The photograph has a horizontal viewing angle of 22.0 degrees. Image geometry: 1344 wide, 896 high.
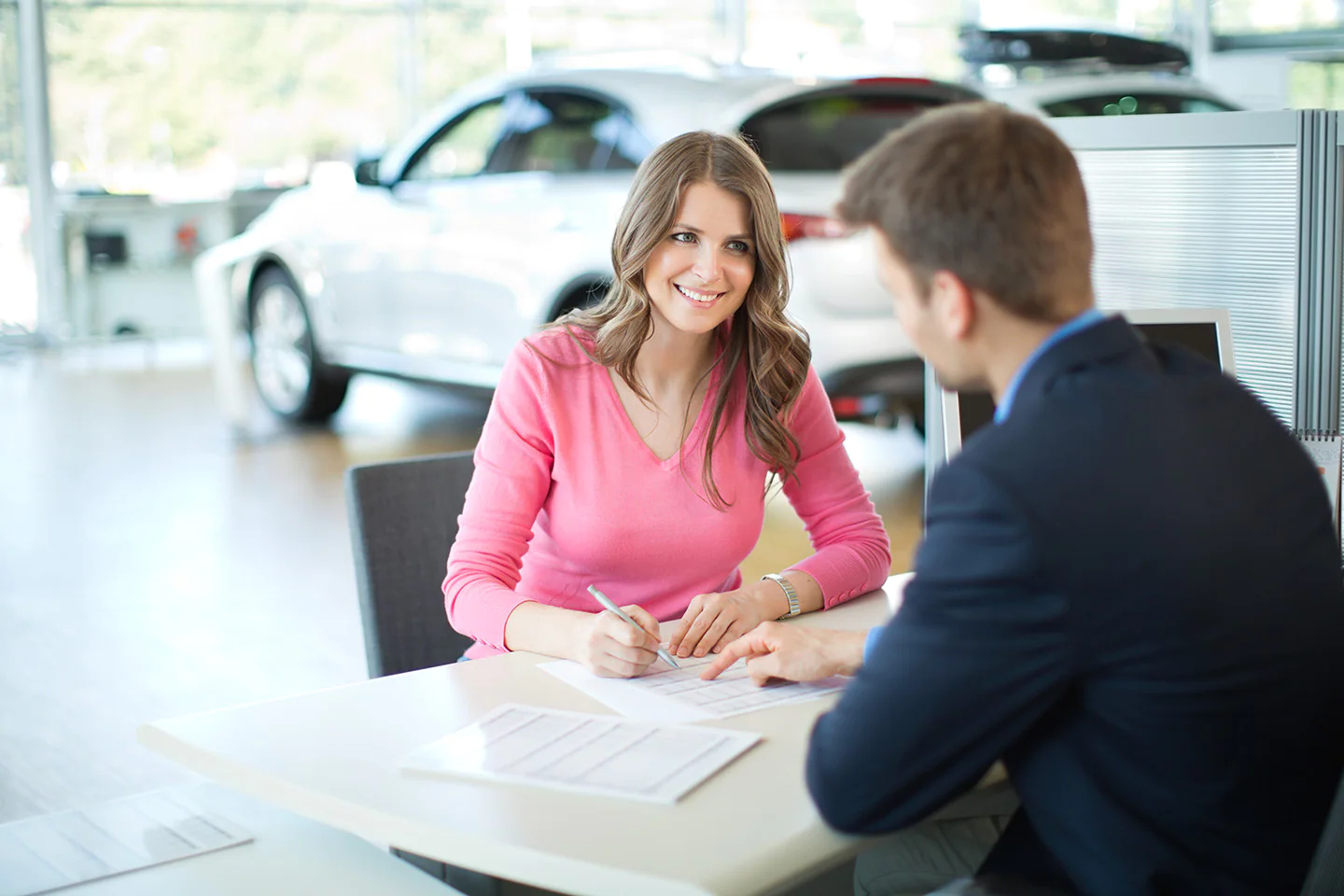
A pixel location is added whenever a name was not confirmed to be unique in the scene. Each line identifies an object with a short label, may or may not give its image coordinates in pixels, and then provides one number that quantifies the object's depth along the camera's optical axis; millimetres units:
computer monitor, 4645
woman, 4553
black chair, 4645
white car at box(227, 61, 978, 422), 8339
